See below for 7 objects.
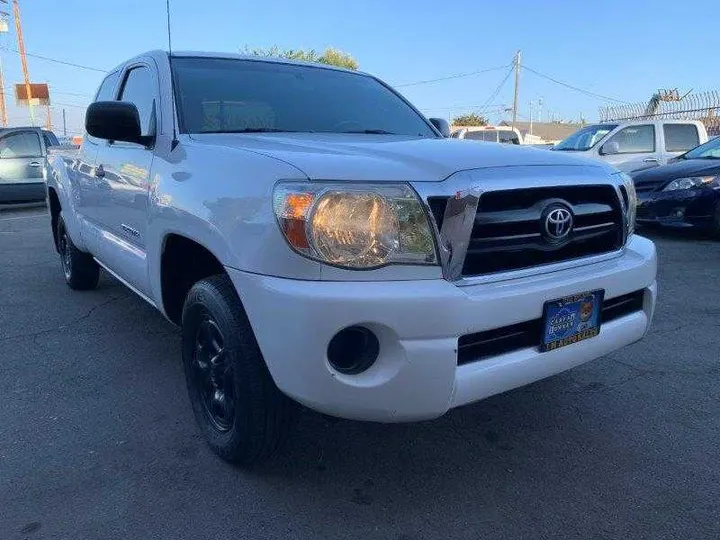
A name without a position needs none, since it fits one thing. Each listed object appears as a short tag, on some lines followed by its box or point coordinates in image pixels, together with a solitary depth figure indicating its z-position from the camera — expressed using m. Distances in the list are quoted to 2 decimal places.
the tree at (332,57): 34.70
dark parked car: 7.56
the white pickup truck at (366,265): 2.01
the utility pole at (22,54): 29.29
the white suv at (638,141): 10.94
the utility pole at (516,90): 40.50
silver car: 11.97
